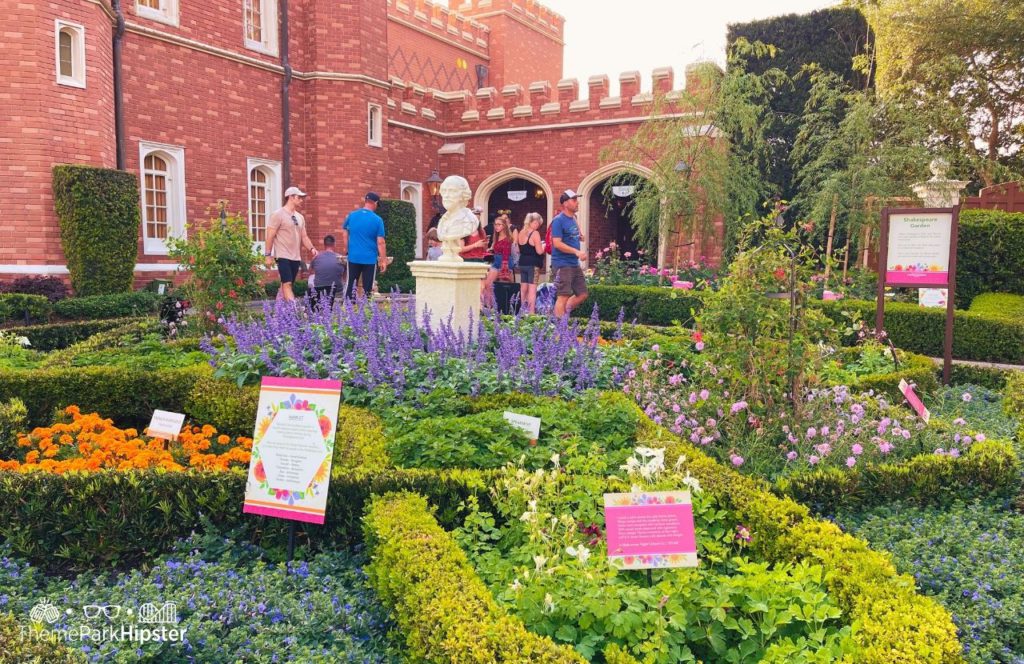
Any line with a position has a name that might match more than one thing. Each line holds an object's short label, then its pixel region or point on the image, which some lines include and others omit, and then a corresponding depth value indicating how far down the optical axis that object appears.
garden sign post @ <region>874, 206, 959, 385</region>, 6.87
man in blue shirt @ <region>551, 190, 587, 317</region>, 8.52
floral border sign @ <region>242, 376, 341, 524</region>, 2.99
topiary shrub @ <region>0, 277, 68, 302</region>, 10.60
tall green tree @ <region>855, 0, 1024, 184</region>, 17.59
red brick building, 10.87
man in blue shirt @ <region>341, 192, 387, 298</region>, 8.82
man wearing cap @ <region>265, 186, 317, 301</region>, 8.76
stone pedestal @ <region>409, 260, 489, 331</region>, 6.55
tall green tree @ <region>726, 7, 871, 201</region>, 15.64
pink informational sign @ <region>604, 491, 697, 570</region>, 2.50
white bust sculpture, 6.78
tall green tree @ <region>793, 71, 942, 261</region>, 13.00
